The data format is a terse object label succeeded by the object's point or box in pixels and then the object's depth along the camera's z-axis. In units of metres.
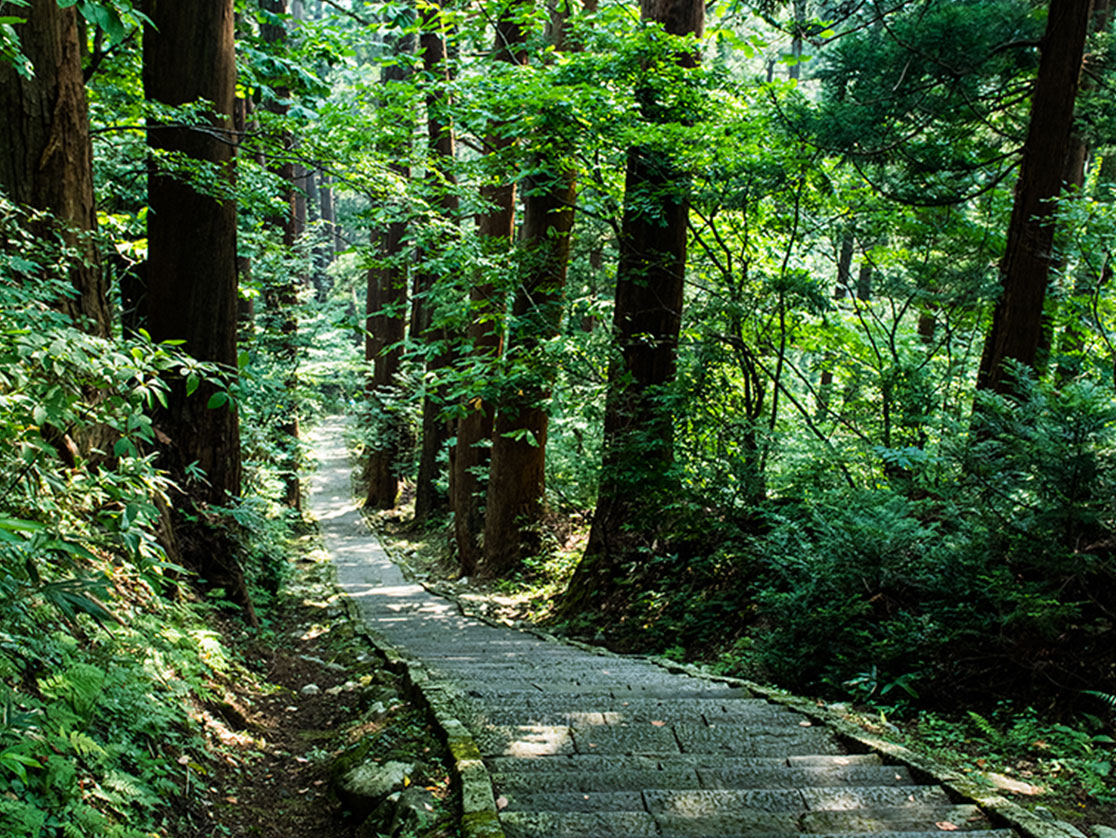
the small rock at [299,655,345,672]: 6.65
